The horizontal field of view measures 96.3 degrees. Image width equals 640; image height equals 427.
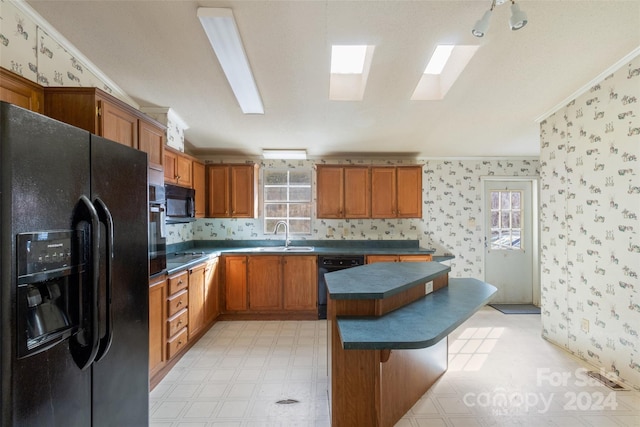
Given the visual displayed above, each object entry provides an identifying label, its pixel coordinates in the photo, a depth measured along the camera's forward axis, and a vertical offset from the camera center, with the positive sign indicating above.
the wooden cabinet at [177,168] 3.08 +0.53
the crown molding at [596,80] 2.19 +1.15
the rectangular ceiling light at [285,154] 4.14 +0.86
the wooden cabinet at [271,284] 3.81 -0.94
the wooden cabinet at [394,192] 4.24 +0.31
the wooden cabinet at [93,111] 1.74 +0.66
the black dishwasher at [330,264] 3.83 -0.68
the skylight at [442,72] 2.45 +1.32
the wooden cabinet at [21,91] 1.45 +0.67
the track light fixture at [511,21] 1.51 +1.04
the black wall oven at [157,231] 2.24 -0.14
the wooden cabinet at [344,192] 4.23 +0.31
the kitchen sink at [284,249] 4.02 -0.52
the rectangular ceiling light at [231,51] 1.83 +1.22
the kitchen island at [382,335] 1.49 -0.63
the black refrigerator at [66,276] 0.87 -0.22
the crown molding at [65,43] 1.76 +1.23
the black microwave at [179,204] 3.00 +0.11
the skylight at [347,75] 2.73 +1.37
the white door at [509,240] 4.52 -0.43
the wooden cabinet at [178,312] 2.31 -0.96
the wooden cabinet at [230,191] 4.20 +0.33
